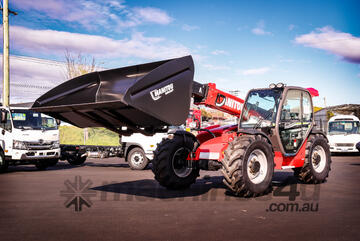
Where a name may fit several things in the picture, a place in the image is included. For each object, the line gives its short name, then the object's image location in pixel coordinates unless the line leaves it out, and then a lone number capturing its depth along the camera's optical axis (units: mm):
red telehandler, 6633
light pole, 19430
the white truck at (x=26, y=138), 13422
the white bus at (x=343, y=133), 21828
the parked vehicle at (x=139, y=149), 13945
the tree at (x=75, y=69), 31453
